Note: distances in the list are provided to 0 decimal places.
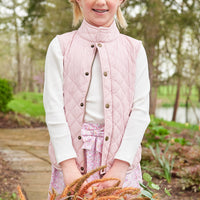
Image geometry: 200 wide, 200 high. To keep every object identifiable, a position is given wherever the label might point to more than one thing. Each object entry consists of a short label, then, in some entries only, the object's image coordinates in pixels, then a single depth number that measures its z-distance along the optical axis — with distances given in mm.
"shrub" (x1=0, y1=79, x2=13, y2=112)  8367
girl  1283
